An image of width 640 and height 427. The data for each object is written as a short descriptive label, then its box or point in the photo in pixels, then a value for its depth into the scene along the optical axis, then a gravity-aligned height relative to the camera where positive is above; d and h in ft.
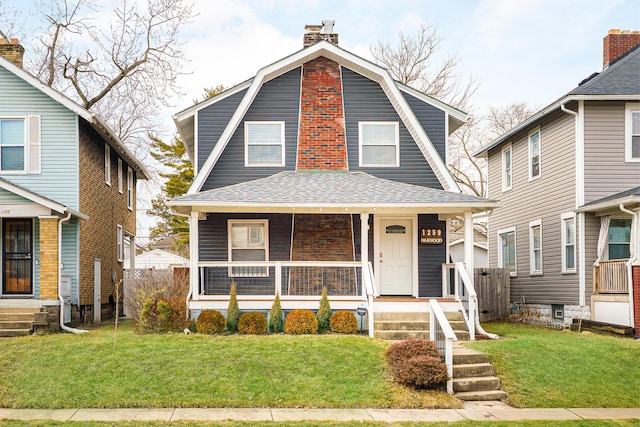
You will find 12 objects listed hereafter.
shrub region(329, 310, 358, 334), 47.80 -6.18
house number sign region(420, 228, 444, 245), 57.41 +0.30
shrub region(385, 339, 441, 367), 36.40 -6.31
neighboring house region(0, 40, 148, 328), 51.85 +4.18
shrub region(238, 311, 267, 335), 47.01 -6.13
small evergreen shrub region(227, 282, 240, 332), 47.98 -5.49
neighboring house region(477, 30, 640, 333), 53.01 +3.94
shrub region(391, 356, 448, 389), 34.78 -7.24
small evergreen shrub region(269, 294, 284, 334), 48.08 -5.85
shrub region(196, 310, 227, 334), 46.70 -6.00
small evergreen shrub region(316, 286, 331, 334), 48.55 -5.68
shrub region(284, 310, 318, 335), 47.37 -6.19
